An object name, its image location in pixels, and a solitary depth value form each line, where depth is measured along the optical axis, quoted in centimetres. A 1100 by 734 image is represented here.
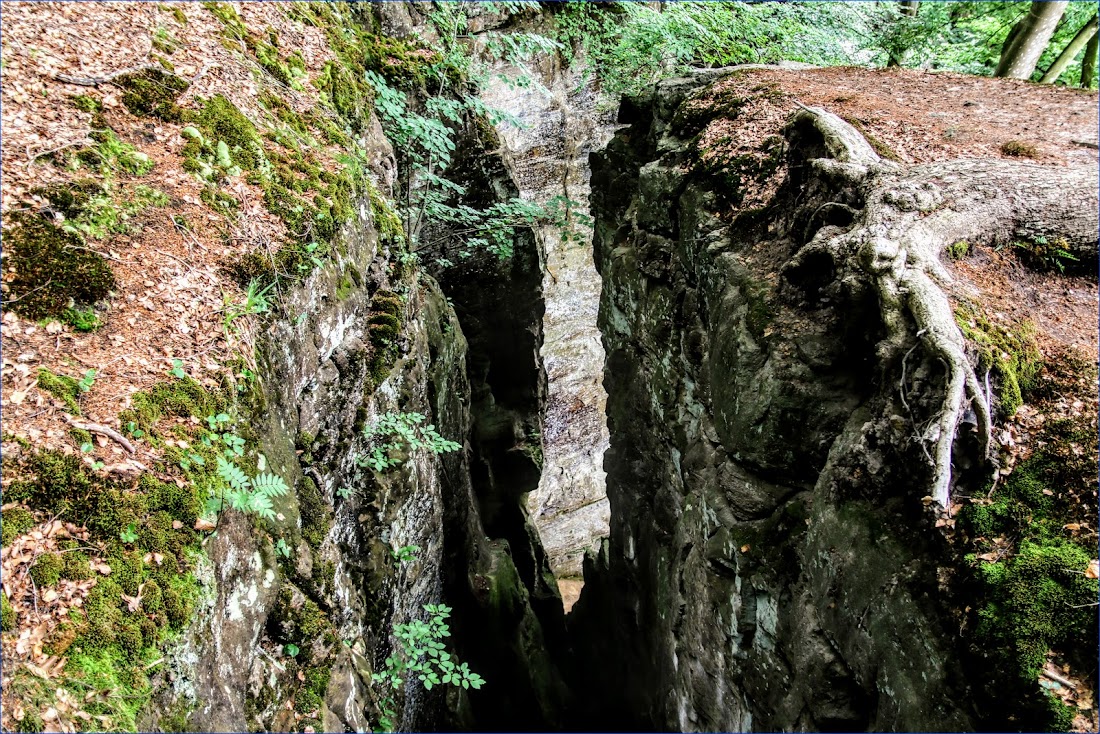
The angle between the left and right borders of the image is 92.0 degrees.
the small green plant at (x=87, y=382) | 308
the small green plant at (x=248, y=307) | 398
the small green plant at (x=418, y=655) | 502
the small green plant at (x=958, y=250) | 466
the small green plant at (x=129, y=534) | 282
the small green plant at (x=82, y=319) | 326
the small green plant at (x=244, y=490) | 321
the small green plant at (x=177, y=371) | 347
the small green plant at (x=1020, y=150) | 542
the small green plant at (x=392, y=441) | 611
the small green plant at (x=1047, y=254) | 463
